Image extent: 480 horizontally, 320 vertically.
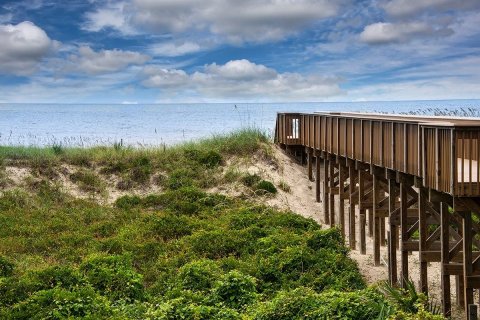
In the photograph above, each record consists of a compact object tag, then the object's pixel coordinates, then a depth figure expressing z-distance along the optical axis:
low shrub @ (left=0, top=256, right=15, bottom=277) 16.58
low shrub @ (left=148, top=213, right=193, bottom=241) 21.52
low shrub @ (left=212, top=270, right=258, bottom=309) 13.98
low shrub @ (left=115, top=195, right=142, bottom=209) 26.77
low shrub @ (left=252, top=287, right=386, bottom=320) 12.02
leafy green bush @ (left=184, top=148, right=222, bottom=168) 30.95
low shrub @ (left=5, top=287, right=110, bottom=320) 12.50
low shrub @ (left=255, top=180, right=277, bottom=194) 27.97
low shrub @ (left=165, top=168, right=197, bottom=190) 29.05
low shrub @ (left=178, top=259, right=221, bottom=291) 15.05
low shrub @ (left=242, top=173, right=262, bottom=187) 28.88
